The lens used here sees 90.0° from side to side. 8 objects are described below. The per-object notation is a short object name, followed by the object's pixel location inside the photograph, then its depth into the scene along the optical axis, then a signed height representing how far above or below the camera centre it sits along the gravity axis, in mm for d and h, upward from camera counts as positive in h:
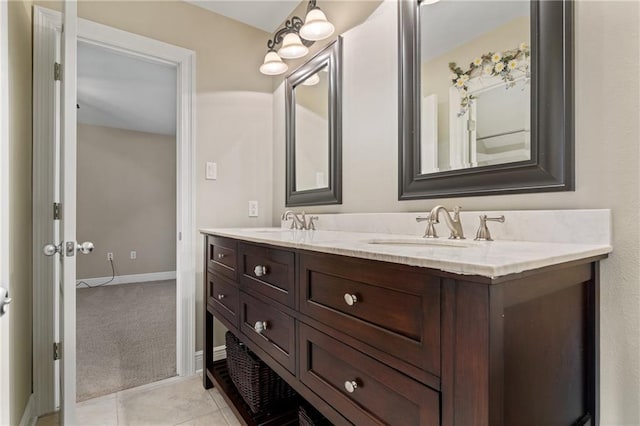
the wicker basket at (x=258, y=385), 1476 -807
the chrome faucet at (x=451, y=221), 1071 -28
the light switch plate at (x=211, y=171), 2174 +287
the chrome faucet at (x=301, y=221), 1867 -47
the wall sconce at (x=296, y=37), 1613 +961
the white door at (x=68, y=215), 1220 -7
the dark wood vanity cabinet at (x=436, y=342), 557 -286
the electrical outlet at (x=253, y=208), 2369 +34
